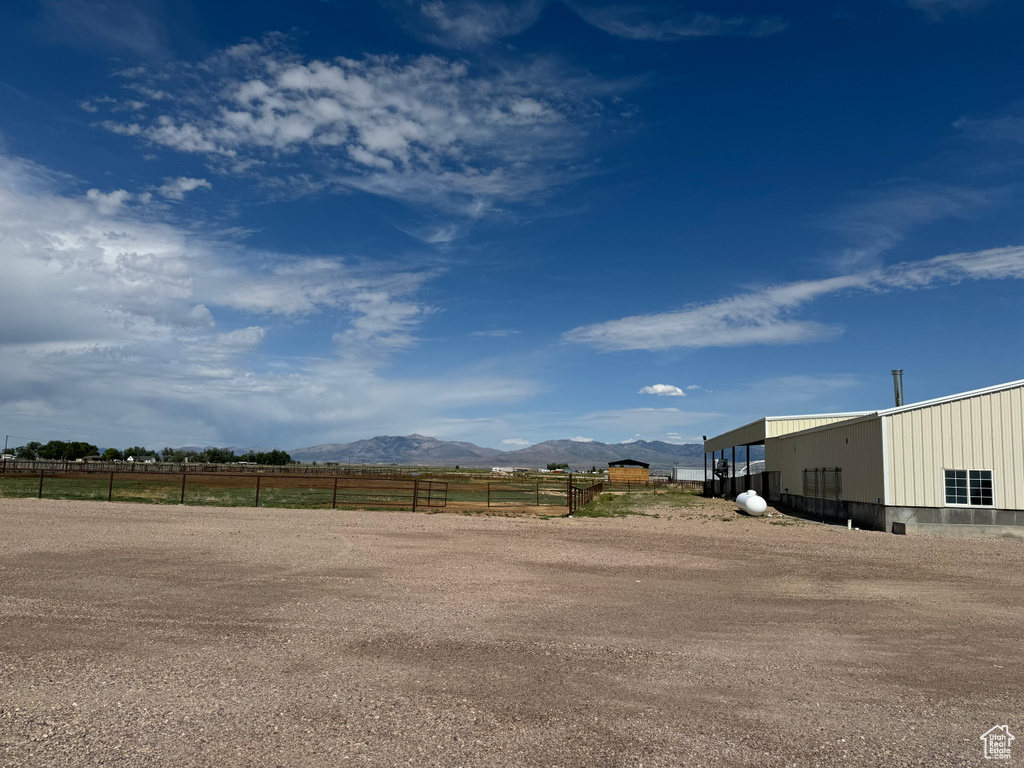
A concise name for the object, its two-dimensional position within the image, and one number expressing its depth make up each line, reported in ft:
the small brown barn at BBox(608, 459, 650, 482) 355.97
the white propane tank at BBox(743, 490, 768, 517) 110.22
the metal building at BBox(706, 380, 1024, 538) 77.61
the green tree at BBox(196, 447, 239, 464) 532.77
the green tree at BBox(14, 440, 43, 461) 526.57
